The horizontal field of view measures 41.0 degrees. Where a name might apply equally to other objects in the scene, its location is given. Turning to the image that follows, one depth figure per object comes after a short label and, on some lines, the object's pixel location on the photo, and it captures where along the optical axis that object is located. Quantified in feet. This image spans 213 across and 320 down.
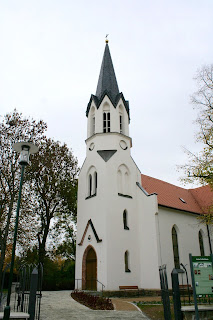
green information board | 24.93
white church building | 65.21
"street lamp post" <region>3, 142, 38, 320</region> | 29.53
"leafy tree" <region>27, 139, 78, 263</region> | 83.61
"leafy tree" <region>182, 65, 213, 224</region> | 51.57
